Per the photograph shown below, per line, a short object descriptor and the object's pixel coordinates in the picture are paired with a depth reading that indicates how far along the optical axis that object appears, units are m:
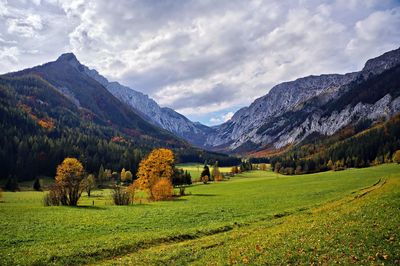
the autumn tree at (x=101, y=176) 175.05
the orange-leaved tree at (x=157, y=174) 89.69
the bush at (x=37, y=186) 142.38
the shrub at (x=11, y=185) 133.84
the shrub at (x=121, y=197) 78.12
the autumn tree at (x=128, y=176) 183.73
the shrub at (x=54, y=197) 71.37
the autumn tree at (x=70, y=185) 72.56
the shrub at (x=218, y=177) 182.39
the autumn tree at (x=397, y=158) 134.85
